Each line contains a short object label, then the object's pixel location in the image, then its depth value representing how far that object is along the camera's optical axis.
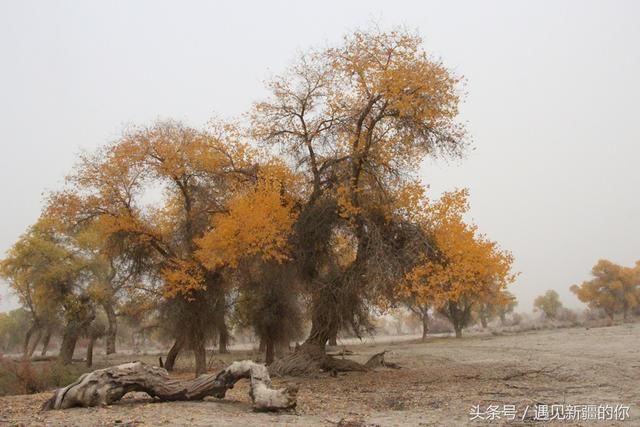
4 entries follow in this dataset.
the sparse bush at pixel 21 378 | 15.23
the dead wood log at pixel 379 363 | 19.06
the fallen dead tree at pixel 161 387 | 9.02
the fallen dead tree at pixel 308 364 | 16.81
